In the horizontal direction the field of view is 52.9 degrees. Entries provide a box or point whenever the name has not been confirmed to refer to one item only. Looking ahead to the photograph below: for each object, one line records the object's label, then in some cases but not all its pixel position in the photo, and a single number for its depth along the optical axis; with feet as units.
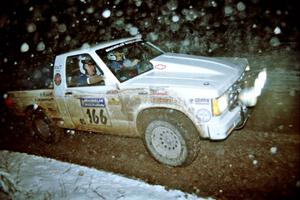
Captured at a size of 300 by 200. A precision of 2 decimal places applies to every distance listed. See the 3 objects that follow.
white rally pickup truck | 13.83
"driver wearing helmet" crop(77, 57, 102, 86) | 17.29
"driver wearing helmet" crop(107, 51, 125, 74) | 16.68
